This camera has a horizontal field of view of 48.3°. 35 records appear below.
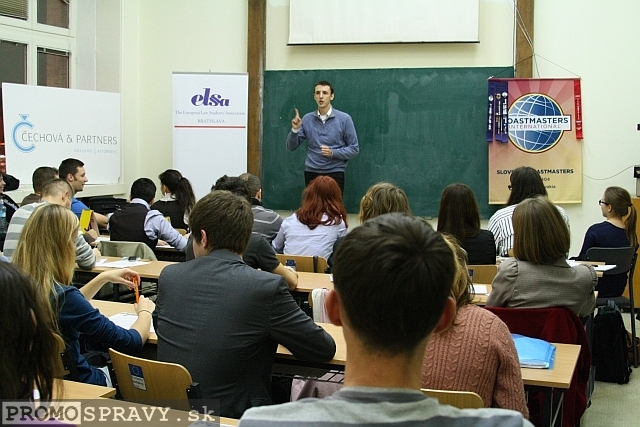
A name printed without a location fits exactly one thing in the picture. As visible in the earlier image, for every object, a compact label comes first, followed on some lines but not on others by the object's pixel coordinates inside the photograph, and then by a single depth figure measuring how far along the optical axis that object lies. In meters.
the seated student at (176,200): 6.19
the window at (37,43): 7.19
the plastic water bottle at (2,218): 5.53
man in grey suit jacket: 2.37
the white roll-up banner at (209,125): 7.57
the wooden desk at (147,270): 4.40
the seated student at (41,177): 5.95
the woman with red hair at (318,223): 4.99
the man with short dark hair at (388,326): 1.01
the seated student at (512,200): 4.86
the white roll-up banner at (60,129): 6.72
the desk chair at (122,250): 5.11
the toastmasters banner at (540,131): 6.97
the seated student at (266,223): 5.32
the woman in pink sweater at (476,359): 2.14
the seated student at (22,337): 1.28
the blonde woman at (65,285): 2.69
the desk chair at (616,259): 4.78
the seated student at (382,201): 4.29
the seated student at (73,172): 6.46
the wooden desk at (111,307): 3.37
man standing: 7.16
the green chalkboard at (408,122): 7.21
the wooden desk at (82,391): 2.14
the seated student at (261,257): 3.67
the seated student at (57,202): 4.41
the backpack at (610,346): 4.61
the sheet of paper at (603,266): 4.46
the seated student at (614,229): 5.09
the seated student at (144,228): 5.52
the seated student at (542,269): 3.05
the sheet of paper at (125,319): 3.08
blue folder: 2.54
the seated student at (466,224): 4.24
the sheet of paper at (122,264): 4.71
